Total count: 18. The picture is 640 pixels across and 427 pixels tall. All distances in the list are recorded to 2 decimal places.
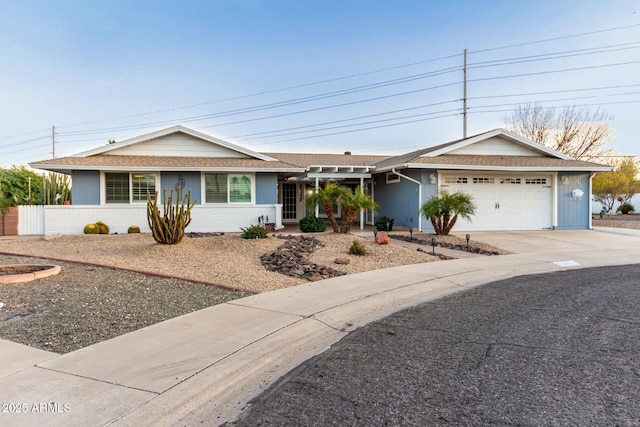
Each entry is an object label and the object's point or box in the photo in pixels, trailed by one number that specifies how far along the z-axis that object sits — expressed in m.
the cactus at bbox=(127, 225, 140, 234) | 16.34
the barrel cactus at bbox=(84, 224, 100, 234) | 15.98
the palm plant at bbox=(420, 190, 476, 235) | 14.95
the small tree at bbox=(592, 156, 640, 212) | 35.88
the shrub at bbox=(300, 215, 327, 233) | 16.69
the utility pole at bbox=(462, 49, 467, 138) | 33.31
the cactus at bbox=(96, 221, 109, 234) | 16.12
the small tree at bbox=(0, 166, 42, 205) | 25.47
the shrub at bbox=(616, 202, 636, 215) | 35.47
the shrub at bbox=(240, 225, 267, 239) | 12.83
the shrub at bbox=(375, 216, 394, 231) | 18.53
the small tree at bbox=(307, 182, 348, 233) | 14.72
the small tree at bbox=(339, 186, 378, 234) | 14.50
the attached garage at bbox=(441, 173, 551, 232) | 18.91
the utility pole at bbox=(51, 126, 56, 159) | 48.09
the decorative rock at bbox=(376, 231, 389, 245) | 13.19
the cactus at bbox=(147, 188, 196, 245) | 11.12
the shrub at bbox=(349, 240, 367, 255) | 11.55
